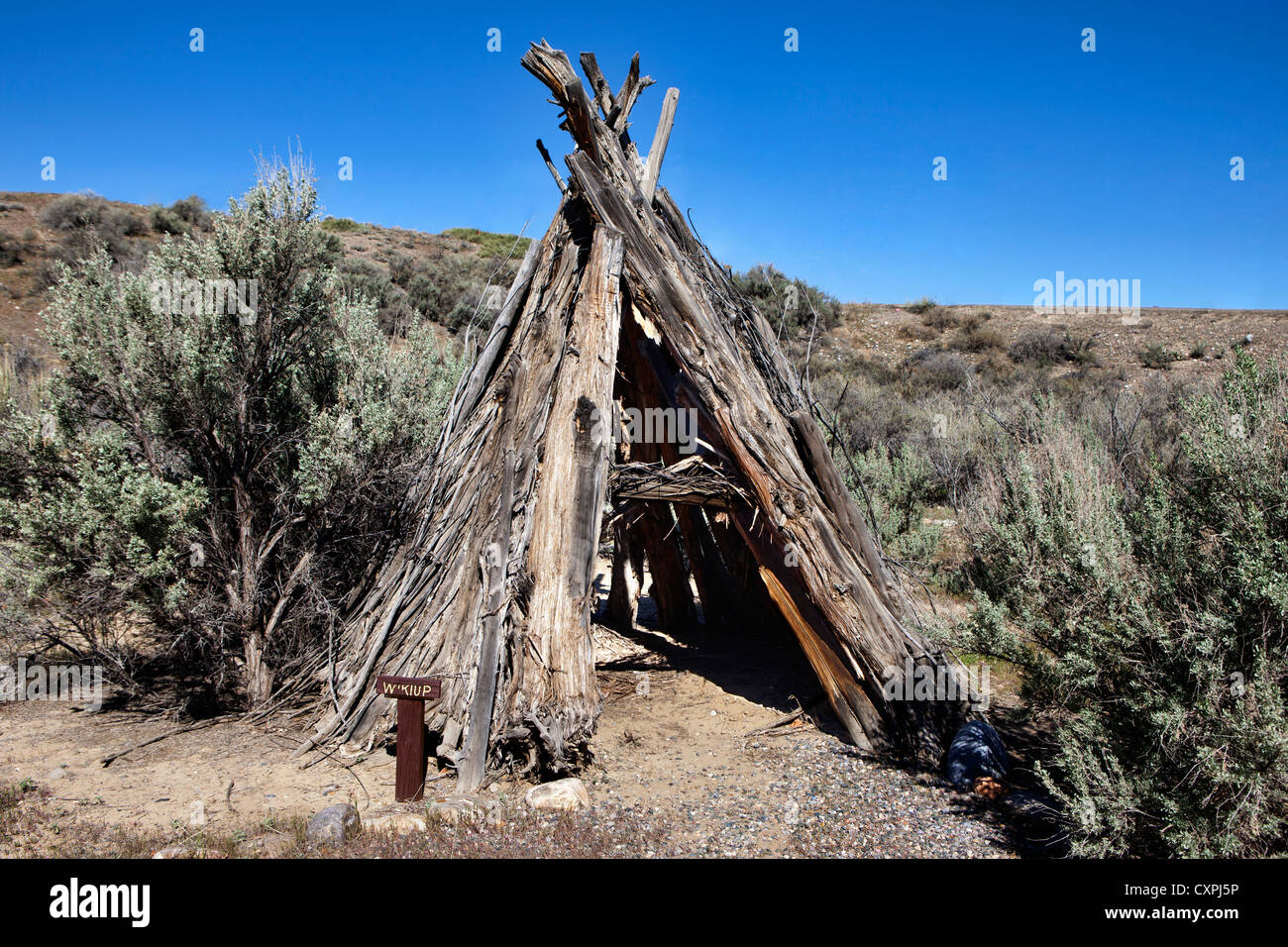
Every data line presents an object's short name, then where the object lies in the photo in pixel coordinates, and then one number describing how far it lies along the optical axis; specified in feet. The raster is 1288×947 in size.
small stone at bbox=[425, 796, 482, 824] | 12.82
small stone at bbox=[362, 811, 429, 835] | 12.37
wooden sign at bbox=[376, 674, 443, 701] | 13.56
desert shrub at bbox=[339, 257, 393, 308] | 56.54
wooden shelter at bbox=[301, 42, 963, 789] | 15.34
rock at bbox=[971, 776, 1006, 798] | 14.20
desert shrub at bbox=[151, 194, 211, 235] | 75.51
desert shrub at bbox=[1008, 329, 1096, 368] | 70.74
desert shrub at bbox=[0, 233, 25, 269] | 66.44
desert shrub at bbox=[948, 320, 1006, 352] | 76.59
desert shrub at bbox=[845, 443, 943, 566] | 31.01
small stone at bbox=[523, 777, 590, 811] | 13.76
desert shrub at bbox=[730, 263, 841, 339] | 66.33
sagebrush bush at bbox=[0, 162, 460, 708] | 16.65
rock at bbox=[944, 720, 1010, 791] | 14.66
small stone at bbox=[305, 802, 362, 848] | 11.84
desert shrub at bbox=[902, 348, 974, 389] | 63.57
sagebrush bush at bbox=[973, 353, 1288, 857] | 10.03
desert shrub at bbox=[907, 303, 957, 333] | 84.89
